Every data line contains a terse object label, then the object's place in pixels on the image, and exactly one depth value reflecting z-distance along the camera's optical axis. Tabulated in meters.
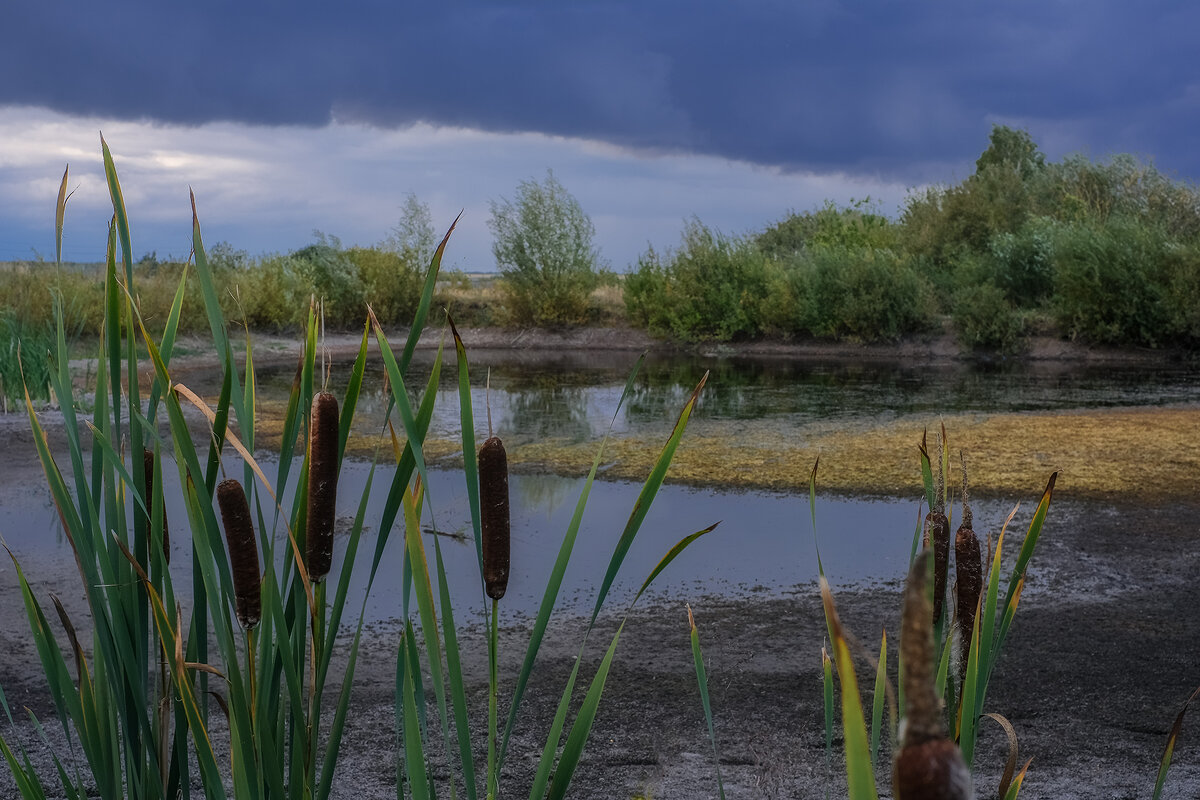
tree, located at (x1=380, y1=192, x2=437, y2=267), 23.38
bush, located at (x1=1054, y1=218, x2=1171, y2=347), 15.33
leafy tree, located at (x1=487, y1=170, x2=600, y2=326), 21.78
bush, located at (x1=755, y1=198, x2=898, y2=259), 25.67
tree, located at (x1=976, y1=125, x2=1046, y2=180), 32.56
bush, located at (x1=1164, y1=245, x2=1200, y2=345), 14.80
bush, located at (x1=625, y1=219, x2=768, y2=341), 19.25
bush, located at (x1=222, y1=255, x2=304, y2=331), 20.07
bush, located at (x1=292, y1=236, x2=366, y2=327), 22.36
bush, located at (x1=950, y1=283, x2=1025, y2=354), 16.41
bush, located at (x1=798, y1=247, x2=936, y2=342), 17.47
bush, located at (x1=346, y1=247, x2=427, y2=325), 22.72
